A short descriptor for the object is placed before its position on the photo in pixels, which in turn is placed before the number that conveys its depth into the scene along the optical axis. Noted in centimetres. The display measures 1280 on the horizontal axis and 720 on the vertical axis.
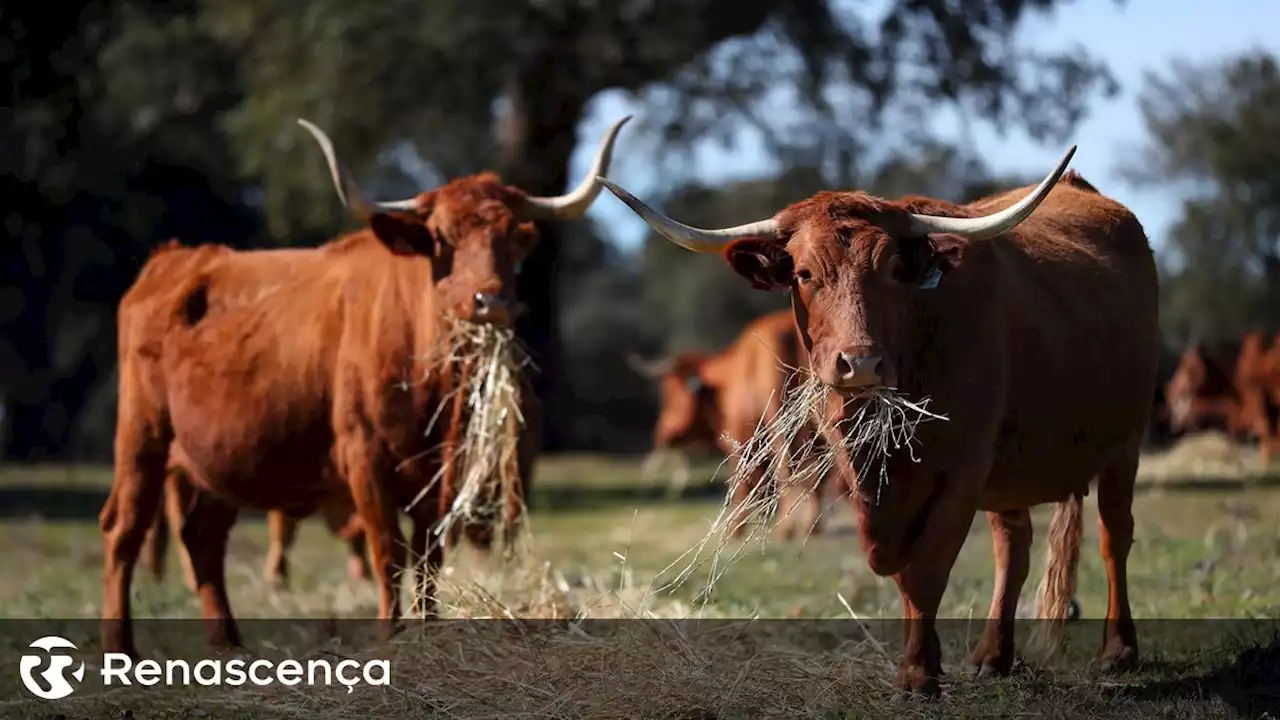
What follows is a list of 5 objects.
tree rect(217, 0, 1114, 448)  1931
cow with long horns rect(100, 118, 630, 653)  758
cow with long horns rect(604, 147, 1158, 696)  568
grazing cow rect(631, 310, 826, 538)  1458
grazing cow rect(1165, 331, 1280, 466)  2191
